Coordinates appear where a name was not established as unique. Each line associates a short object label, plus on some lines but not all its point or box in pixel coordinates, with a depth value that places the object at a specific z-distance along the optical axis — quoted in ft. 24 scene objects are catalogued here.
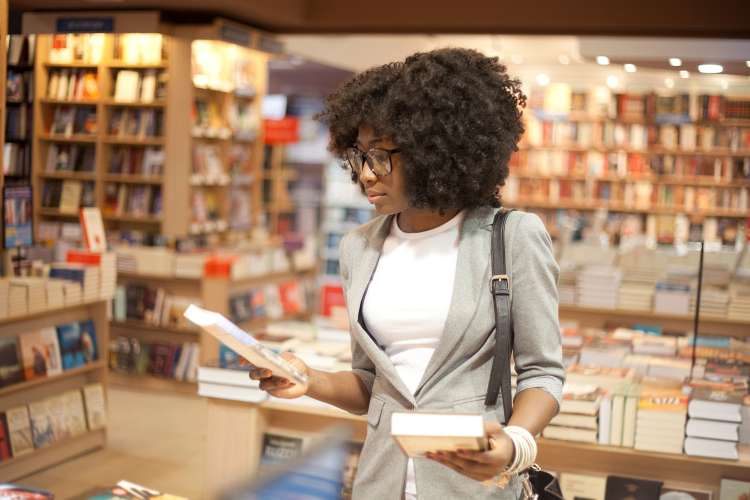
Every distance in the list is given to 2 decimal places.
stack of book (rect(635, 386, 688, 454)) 11.16
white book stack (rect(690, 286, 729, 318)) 17.54
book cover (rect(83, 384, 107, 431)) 18.69
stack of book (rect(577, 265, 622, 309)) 19.29
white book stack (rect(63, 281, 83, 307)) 17.76
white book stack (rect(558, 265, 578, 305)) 19.75
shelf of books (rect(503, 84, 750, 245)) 29.73
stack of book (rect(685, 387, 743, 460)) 11.00
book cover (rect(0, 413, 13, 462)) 16.30
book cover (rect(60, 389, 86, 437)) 18.10
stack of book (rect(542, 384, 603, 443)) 11.34
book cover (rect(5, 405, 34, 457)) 16.55
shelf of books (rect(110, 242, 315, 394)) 23.85
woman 5.91
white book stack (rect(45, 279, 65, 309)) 17.25
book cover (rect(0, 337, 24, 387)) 16.63
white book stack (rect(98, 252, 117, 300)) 18.67
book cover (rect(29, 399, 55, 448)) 17.15
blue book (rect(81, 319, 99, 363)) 18.86
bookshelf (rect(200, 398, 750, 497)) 11.34
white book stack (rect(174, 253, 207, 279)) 23.80
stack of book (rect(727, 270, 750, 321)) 17.31
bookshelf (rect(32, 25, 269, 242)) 23.30
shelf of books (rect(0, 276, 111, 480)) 16.63
